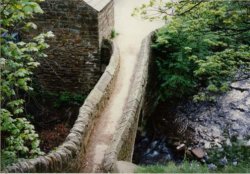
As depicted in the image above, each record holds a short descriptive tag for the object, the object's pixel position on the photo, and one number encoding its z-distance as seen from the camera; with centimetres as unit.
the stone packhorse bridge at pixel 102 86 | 598
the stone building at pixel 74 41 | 990
